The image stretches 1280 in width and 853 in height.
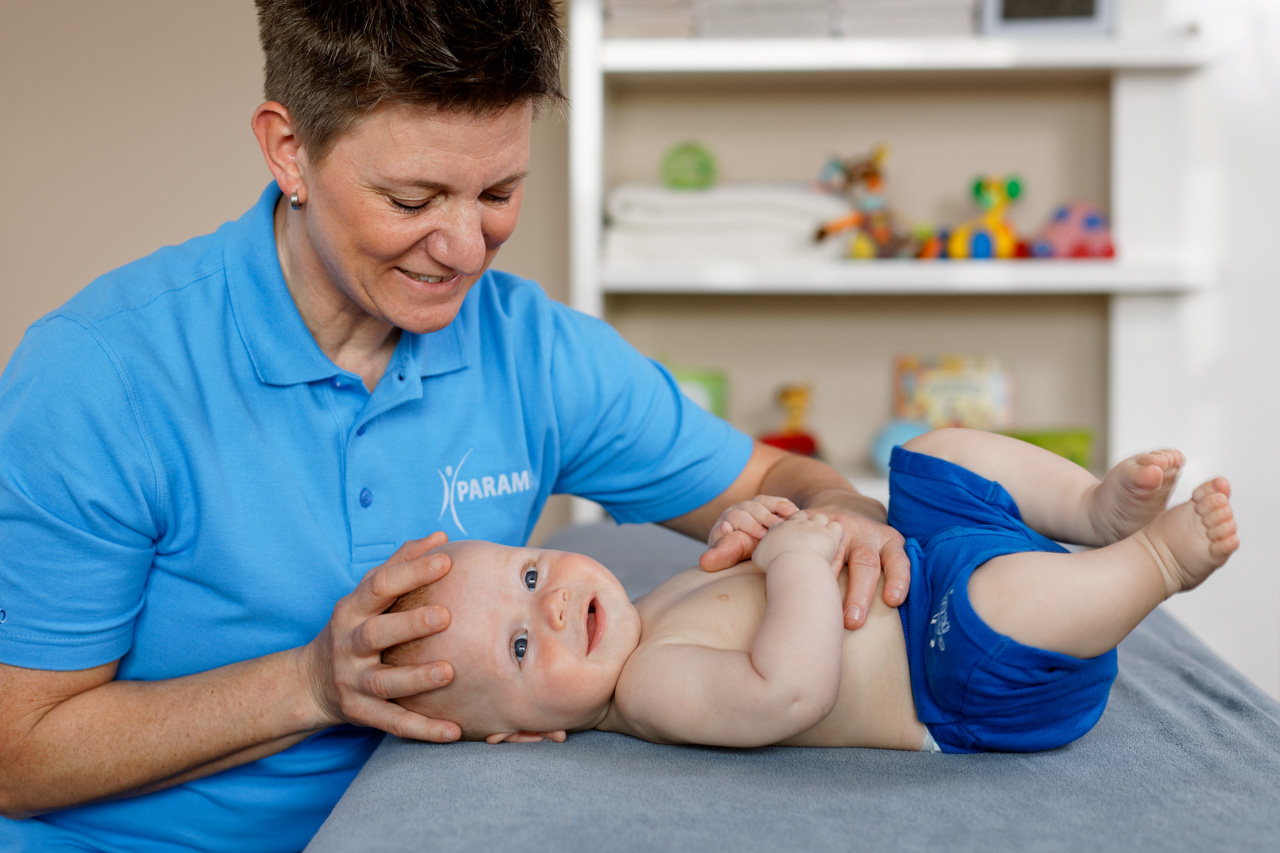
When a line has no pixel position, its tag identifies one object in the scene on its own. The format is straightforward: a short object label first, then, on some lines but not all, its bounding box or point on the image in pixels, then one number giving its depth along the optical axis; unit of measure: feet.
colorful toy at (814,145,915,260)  7.46
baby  3.05
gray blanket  2.67
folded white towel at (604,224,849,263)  7.45
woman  3.25
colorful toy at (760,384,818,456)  7.67
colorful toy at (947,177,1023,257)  7.40
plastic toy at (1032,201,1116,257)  7.43
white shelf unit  7.18
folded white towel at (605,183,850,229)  7.39
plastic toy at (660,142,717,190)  7.73
